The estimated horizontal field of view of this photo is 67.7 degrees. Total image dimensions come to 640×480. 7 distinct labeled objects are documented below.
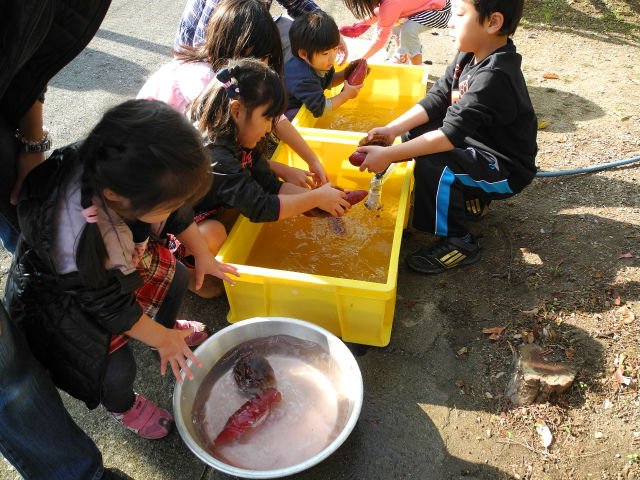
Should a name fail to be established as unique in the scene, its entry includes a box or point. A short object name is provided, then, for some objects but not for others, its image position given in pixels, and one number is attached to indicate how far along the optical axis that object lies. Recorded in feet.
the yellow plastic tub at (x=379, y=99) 10.43
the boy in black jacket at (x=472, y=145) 6.52
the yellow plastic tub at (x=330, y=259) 5.60
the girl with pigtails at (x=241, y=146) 5.61
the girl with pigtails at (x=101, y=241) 3.56
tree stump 5.33
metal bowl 4.21
